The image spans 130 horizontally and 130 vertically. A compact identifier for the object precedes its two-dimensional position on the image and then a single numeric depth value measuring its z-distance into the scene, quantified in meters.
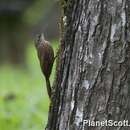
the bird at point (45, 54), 8.35
